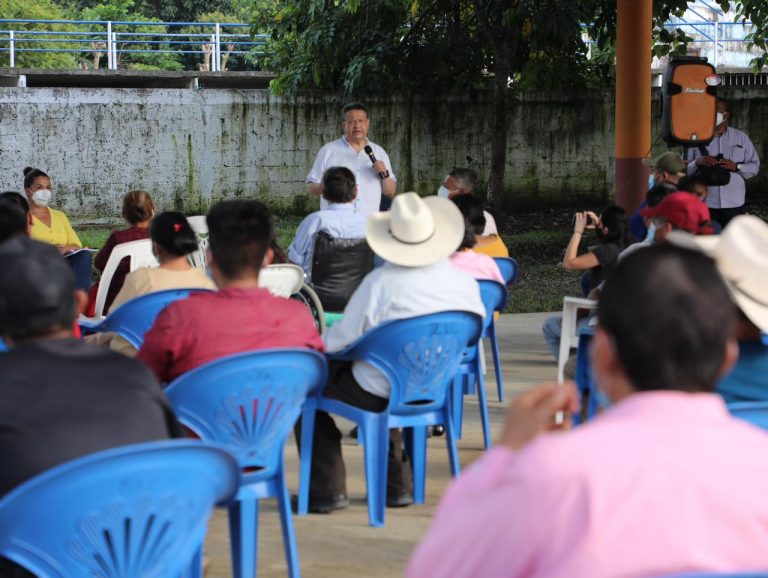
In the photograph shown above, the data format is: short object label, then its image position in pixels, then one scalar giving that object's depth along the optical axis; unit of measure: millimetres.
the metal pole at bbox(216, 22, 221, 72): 23041
